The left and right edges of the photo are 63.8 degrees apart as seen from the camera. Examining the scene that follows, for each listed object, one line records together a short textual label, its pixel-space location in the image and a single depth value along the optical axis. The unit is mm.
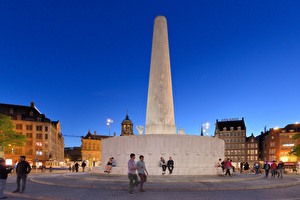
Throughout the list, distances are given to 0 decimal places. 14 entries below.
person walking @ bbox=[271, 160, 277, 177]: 19810
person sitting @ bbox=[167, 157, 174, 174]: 14467
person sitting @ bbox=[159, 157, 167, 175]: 14477
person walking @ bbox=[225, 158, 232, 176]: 16174
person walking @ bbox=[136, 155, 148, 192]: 9725
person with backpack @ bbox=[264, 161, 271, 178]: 19390
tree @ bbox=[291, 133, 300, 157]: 37869
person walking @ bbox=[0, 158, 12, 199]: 8463
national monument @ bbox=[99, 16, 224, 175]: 15669
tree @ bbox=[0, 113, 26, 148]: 31425
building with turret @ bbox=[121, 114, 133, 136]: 62918
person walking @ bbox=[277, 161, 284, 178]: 19473
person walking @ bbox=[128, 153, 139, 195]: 9505
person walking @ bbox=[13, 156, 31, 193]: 9913
